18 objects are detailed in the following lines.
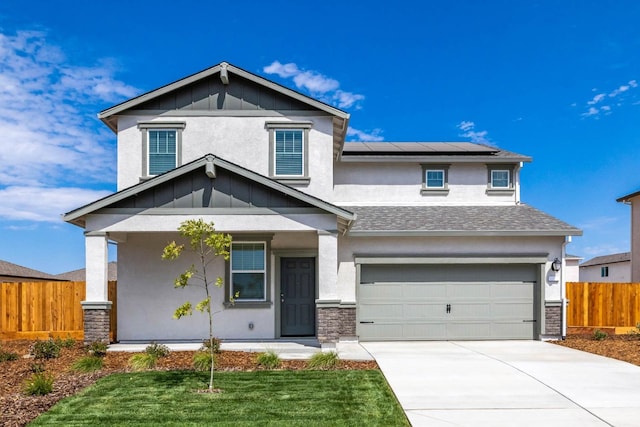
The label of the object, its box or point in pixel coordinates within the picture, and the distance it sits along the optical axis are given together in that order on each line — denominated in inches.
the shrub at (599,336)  551.5
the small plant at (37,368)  376.8
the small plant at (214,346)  432.3
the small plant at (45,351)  434.6
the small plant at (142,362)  387.2
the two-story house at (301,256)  525.3
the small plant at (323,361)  386.6
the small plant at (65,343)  472.6
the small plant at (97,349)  433.4
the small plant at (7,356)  423.5
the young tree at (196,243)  330.3
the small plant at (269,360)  389.8
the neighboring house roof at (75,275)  1253.7
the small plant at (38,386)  315.3
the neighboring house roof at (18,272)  995.3
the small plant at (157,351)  424.3
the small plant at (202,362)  383.6
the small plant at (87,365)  382.2
